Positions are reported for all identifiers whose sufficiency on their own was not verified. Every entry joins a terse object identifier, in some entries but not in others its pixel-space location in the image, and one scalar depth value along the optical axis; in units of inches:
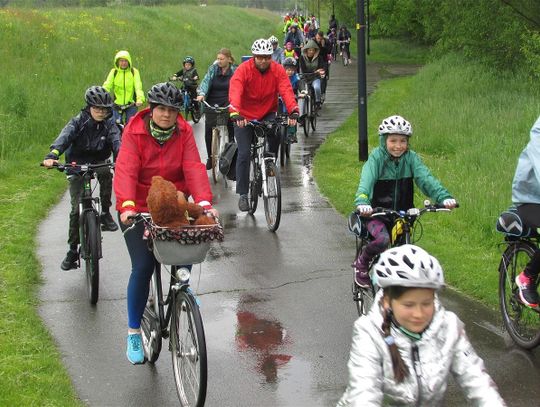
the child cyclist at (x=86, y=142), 327.0
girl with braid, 130.0
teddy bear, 203.5
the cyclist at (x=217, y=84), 534.9
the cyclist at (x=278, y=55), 768.9
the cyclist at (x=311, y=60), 778.8
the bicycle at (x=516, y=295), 258.5
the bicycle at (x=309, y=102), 743.7
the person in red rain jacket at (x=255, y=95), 412.2
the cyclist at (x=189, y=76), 840.9
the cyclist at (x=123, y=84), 621.6
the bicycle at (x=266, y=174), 408.8
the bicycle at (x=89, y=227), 304.8
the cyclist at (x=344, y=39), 1673.2
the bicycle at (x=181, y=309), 202.4
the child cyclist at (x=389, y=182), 256.5
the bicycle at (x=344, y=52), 1672.0
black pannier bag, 432.5
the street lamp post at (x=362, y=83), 573.3
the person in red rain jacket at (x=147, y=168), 223.6
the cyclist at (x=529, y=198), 235.3
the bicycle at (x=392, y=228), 250.2
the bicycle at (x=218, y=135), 530.3
